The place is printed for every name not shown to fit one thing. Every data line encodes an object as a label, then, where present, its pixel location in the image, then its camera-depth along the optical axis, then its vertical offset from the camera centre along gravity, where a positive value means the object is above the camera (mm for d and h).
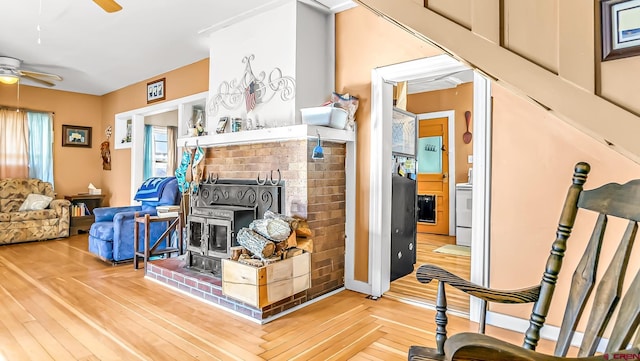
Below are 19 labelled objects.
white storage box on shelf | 2920 +525
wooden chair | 722 -336
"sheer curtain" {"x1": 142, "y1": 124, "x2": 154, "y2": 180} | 6977 +549
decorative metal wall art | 3193 +855
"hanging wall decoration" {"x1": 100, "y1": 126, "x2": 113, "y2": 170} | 6803 +483
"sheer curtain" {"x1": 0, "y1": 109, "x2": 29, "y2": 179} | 5965 +546
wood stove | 3076 -347
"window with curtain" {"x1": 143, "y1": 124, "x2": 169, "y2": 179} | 7107 +555
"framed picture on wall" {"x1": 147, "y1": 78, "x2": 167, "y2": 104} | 5414 +1359
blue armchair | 4113 -568
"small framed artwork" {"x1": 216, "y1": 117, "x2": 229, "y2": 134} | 3607 +540
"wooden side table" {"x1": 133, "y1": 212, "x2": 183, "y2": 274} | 3812 -671
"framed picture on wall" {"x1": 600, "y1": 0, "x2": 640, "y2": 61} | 863 +380
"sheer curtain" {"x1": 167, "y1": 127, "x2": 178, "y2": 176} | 7517 +566
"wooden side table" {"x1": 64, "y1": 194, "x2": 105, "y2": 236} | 6062 -642
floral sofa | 5211 -592
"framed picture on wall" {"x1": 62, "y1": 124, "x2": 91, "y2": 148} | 6651 +780
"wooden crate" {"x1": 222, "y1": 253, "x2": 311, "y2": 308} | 2490 -745
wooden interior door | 6098 +176
